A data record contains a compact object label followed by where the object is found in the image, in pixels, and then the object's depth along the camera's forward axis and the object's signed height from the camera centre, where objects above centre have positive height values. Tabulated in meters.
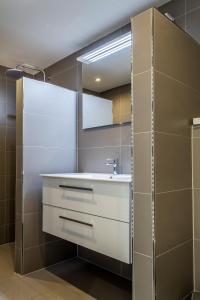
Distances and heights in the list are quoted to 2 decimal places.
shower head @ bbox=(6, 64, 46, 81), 2.55 +0.90
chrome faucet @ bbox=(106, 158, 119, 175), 2.10 -0.05
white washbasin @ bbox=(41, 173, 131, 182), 1.41 -0.14
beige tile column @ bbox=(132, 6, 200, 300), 1.19 -0.02
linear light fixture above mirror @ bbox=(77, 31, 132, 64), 2.07 +0.99
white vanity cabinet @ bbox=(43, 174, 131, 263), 1.40 -0.38
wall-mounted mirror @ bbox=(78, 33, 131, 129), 2.10 +0.68
